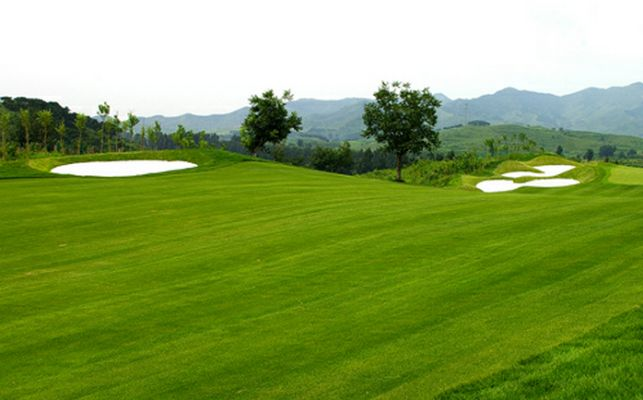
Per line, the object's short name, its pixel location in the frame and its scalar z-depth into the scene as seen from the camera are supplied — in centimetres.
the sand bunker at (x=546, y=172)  6816
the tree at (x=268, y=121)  8731
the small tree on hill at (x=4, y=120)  8149
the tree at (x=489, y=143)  14100
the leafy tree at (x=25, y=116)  8888
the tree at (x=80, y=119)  9631
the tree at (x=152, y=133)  12091
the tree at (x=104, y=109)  10126
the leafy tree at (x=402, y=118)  7888
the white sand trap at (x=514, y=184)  5907
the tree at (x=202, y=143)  9110
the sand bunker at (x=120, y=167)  5084
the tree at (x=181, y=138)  12088
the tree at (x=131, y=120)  10612
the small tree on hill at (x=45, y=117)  8900
